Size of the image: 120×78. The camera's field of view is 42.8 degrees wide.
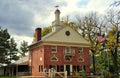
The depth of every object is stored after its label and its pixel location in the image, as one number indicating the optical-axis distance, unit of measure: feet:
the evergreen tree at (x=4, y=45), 125.29
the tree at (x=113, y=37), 89.60
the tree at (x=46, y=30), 135.55
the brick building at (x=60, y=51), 89.72
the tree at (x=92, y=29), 99.94
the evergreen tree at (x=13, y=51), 145.07
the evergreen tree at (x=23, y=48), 206.93
